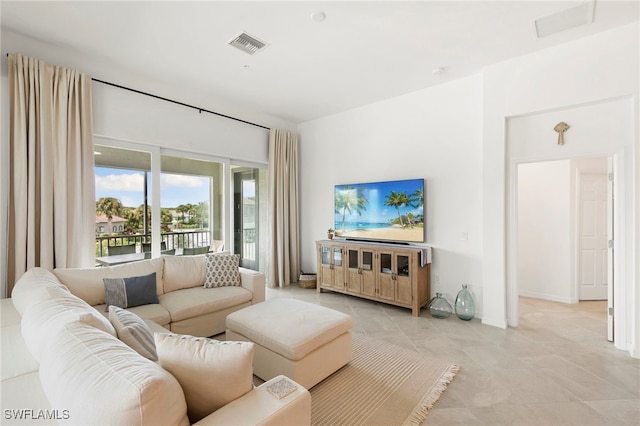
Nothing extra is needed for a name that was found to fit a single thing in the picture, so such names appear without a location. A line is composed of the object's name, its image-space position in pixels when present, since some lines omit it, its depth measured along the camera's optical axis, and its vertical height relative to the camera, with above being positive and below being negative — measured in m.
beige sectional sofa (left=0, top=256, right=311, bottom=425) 0.83 -0.56
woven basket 4.98 -1.21
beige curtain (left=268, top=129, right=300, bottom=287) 5.11 +0.07
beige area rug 1.87 -1.34
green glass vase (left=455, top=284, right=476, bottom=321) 3.51 -1.17
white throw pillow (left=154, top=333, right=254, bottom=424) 1.08 -0.60
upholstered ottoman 2.06 -0.97
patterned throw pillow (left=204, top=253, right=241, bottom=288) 3.35 -0.71
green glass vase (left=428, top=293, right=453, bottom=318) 3.60 -1.23
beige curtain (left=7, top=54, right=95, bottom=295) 2.71 +0.45
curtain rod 3.32 +1.50
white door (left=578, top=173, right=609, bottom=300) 4.21 -0.40
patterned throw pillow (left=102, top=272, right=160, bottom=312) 2.62 -0.74
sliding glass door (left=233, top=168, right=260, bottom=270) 4.98 -0.08
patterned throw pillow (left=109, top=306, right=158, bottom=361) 1.44 -0.63
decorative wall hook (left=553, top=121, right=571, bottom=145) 3.02 +0.86
